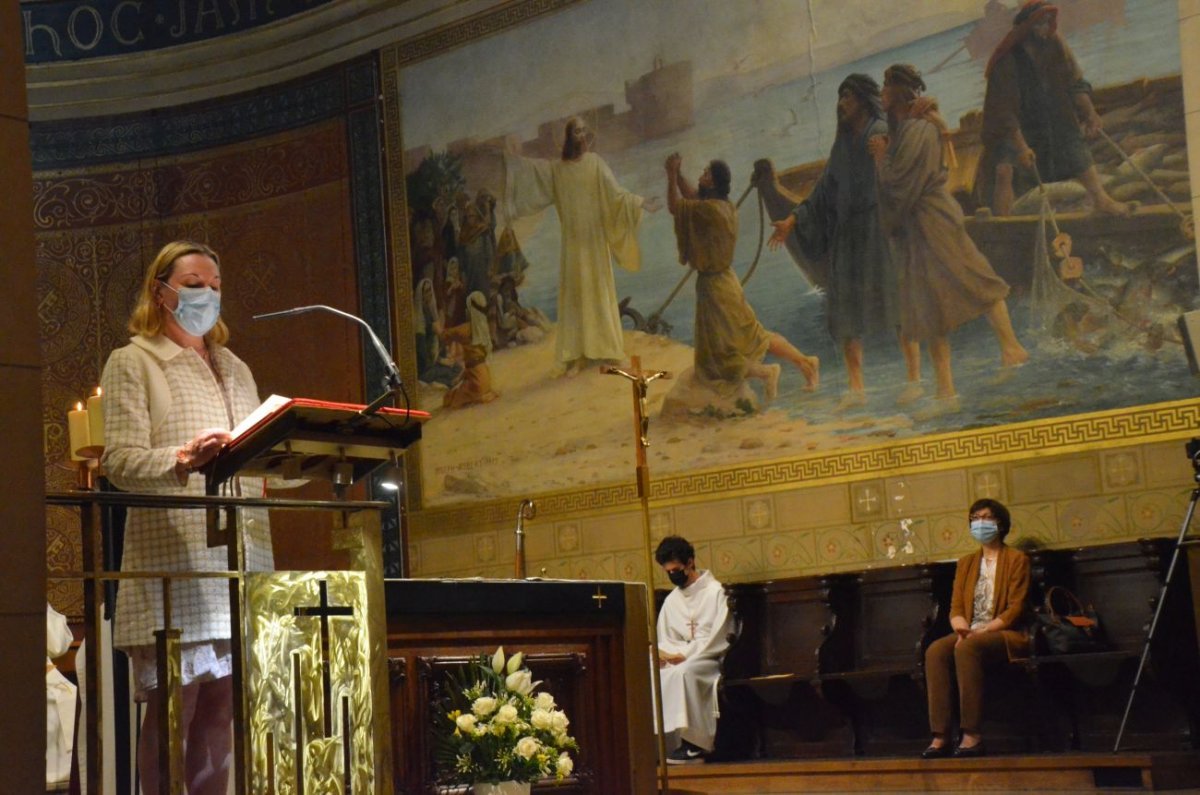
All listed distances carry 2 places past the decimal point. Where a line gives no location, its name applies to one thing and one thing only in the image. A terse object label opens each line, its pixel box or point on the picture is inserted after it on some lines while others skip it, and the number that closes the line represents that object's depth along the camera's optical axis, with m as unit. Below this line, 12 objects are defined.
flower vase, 5.02
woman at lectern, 3.75
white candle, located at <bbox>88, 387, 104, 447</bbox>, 4.62
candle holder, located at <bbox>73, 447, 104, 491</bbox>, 4.80
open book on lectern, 3.52
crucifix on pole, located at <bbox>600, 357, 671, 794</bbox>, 7.07
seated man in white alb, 8.73
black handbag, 7.48
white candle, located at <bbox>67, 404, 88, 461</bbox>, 4.83
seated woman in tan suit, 7.58
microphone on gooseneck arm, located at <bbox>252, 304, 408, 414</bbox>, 3.64
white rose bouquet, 4.97
